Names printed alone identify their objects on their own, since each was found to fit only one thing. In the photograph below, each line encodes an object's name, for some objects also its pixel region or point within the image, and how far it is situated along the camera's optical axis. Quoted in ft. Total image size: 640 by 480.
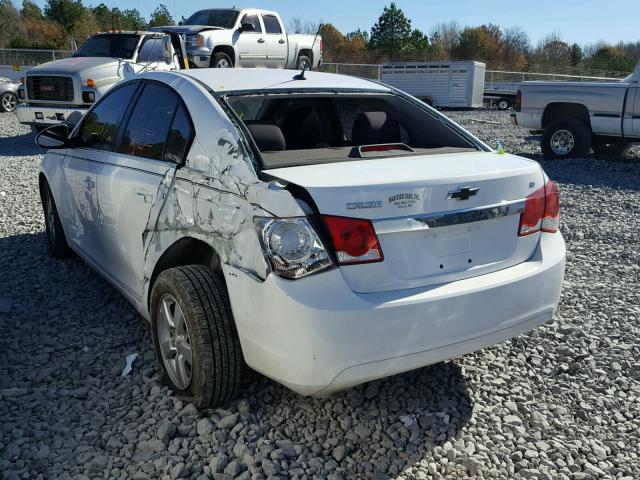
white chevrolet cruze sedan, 8.15
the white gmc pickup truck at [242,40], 50.52
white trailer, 78.43
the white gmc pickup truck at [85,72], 36.06
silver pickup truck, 35.27
